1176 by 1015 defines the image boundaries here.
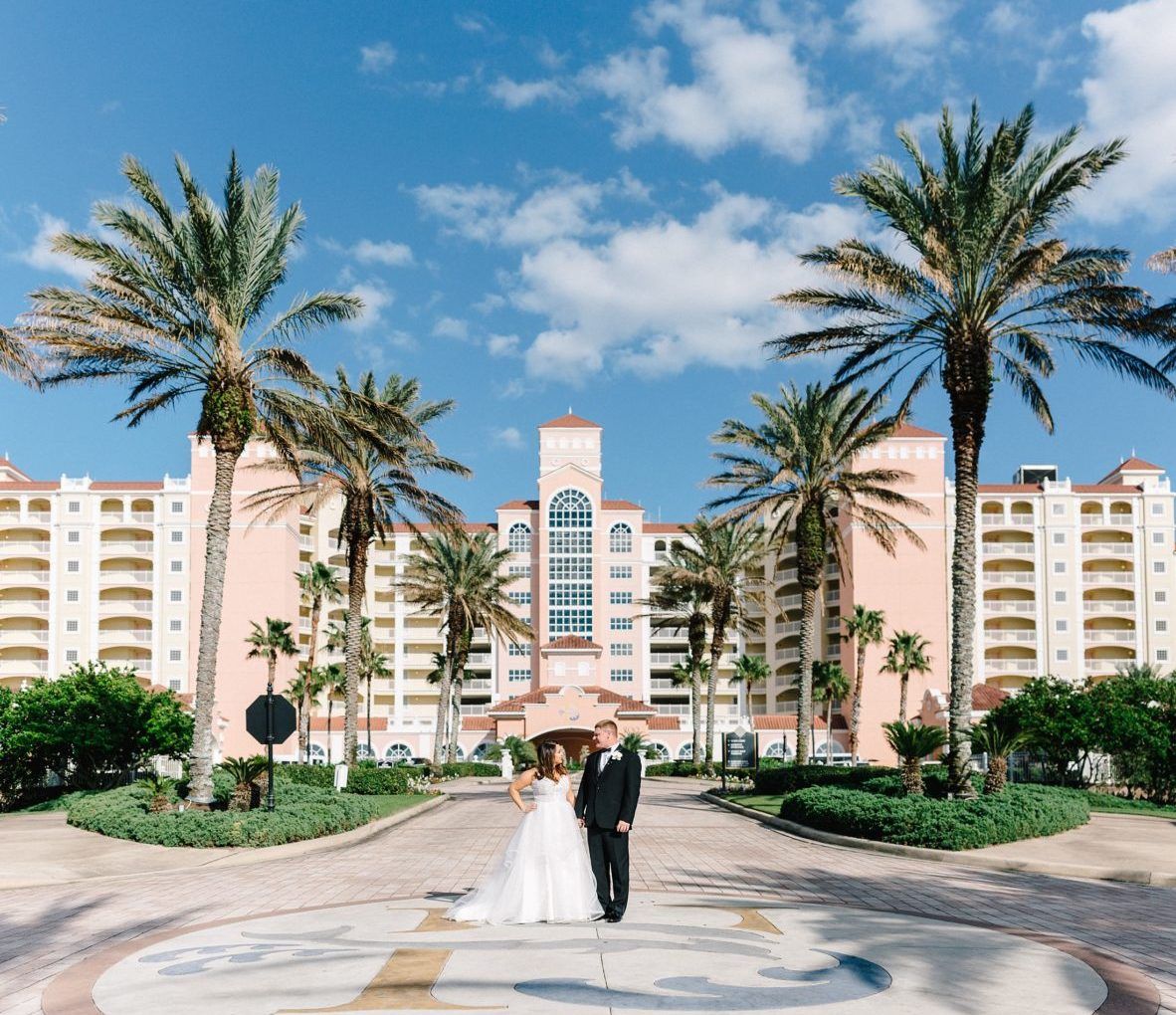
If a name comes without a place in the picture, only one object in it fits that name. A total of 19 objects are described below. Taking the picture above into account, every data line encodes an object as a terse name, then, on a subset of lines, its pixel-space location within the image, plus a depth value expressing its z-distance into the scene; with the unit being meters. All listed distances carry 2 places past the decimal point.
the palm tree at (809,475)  36.25
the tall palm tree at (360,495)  35.06
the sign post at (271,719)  22.64
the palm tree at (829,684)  74.31
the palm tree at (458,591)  56.10
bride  10.82
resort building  87.38
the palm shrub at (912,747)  22.86
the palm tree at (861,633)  70.06
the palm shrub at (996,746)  21.91
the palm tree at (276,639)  58.86
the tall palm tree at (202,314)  22.44
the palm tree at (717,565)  52.50
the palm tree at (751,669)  73.25
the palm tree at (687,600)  53.78
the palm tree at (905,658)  70.81
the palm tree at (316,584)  60.75
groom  10.73
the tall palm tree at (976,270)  23.27
